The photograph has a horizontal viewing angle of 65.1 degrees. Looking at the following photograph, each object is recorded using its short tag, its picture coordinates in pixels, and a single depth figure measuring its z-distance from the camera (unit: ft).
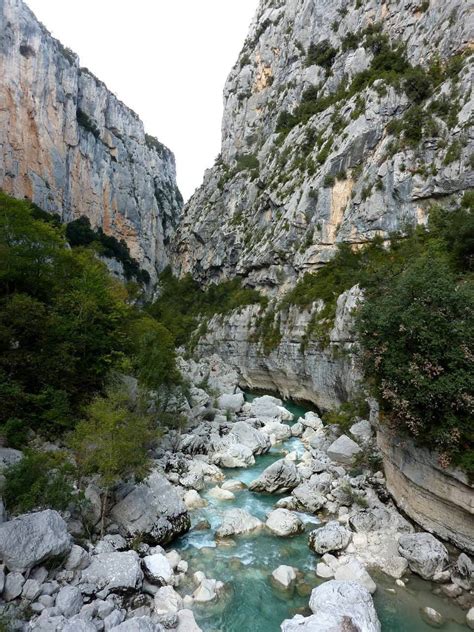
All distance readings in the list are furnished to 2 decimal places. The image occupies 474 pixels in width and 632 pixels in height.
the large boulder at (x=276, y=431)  78.64
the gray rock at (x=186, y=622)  26.60
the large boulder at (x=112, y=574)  29.19
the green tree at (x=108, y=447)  37.17
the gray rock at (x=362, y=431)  57.97
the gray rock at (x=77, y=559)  30.48
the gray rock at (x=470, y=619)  27.70
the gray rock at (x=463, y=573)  30.96
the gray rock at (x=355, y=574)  31.30
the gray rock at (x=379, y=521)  38.81
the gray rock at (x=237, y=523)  41.06
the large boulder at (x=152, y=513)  37.78
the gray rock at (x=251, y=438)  68.99
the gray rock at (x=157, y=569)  31.45
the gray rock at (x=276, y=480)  51.67
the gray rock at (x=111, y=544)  33.78
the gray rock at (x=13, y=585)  26.35
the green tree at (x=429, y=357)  33.60
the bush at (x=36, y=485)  32.17
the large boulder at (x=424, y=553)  32.42
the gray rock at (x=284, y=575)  32.78
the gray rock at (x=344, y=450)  56.34
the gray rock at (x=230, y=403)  100.68
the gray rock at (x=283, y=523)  40.97
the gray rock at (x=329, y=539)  36.73
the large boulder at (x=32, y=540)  27.86
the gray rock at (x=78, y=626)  23.81
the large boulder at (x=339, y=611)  25.39
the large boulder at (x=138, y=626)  24.44
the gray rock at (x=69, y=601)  26.17
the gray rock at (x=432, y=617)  27.96
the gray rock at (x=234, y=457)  62.08
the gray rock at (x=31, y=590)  26.55
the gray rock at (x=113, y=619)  25.40
